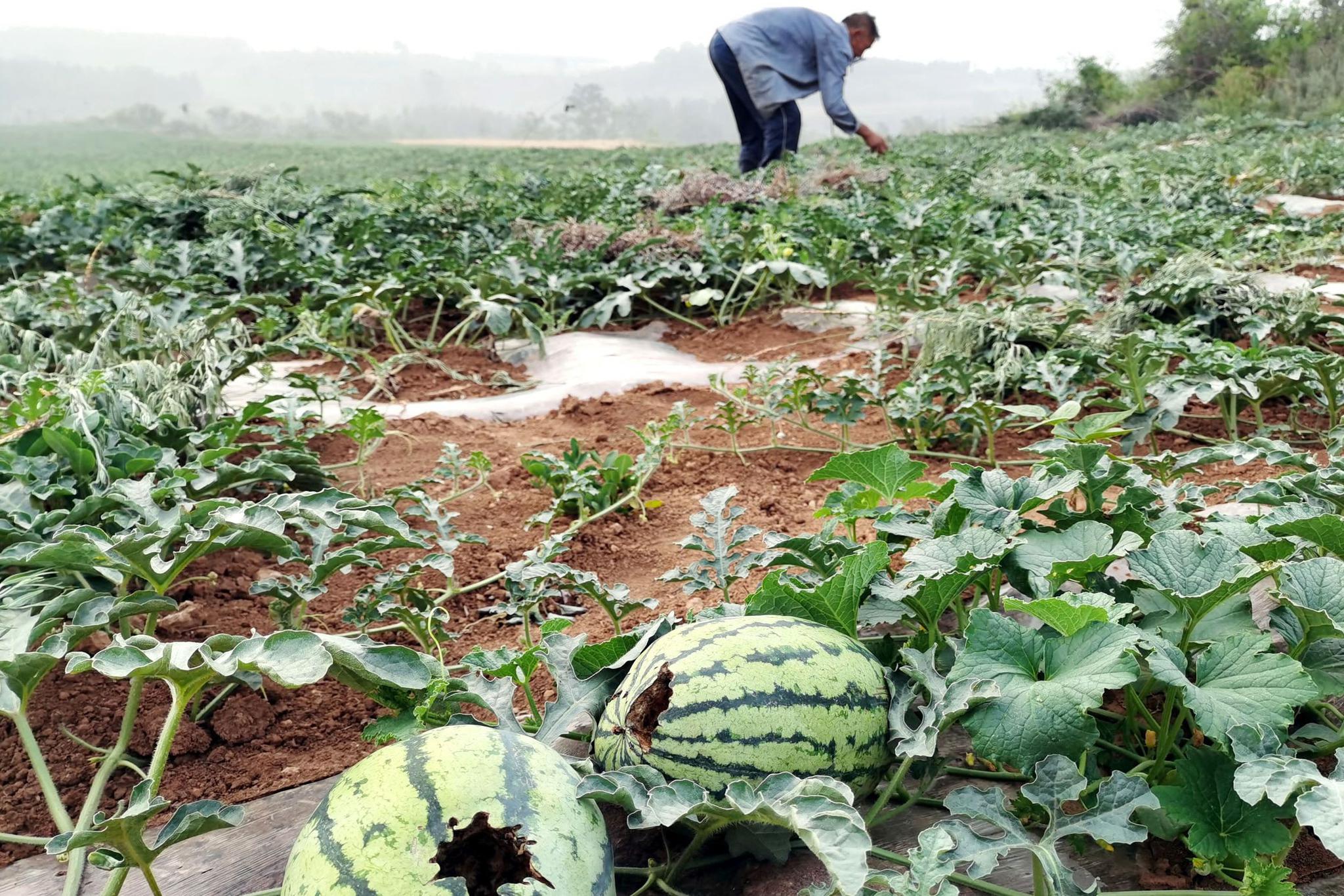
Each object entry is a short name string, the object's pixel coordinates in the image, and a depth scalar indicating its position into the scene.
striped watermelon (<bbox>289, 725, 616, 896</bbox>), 1.17
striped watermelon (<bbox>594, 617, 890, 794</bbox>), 1.39
